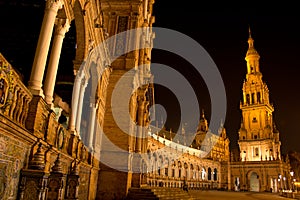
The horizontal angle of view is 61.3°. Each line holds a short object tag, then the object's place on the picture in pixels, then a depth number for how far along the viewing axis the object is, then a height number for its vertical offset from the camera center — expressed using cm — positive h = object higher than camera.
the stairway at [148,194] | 1490 -174
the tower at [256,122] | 7312 +1424
